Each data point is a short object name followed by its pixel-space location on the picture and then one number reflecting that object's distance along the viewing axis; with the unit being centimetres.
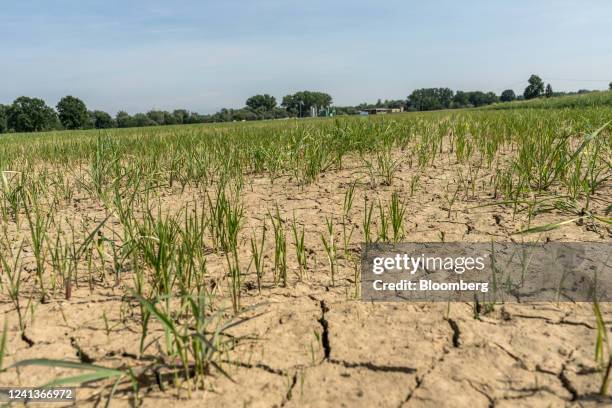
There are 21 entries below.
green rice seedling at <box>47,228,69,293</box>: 153
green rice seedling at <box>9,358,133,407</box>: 86
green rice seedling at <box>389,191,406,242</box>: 185
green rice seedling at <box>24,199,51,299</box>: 152
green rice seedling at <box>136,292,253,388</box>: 99
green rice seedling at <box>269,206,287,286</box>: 158
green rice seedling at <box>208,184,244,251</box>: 179
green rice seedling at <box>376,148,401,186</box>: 289
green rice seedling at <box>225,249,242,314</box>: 134
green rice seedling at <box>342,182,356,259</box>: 206
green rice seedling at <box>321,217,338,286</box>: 159
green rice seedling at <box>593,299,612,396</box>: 94
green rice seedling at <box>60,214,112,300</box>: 147
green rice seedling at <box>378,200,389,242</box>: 181
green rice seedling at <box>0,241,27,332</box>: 134
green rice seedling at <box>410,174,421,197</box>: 261
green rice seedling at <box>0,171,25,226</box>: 226
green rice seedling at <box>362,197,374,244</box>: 179
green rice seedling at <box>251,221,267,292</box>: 152
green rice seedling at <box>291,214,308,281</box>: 165
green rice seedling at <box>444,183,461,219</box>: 230
